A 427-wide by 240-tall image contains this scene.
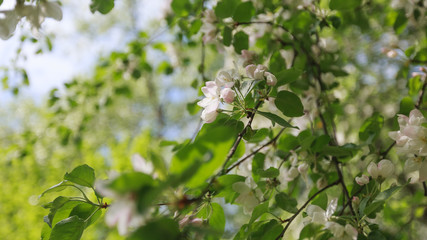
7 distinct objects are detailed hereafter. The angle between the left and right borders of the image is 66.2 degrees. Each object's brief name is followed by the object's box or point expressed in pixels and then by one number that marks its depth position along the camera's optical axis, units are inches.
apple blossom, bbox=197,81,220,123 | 25.0
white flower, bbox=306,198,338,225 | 23.9
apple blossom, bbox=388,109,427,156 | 24.1
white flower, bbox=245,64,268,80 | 25.1
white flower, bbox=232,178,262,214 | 28.2
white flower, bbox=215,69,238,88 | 24.5
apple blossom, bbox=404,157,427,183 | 25.7
